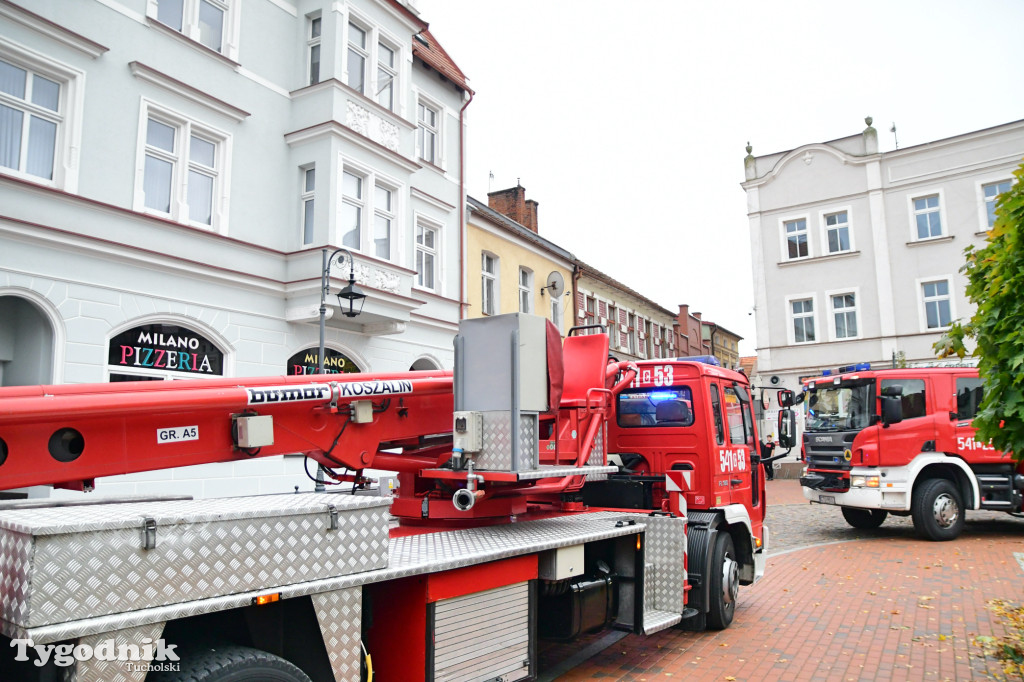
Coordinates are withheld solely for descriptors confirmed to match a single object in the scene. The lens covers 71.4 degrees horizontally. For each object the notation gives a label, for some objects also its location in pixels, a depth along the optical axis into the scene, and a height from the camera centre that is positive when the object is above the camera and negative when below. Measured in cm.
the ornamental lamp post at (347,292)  1080 +225
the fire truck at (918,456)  1259 -43
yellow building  2034 +542
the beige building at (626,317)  2822 +544
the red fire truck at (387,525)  275 -47
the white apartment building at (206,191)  1045 +442
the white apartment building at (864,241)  2548 +724
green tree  589 +87
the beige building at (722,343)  5194 +721
